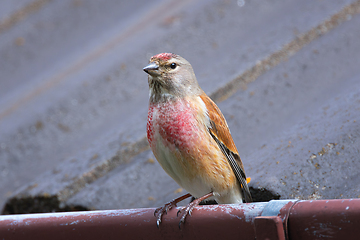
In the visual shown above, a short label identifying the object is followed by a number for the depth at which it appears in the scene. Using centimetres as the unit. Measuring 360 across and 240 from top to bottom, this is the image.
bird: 389
